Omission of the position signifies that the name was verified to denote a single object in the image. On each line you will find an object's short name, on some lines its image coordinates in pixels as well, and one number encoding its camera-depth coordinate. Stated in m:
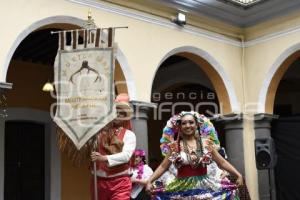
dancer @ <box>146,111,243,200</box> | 4.96
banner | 4.77
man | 4.73
